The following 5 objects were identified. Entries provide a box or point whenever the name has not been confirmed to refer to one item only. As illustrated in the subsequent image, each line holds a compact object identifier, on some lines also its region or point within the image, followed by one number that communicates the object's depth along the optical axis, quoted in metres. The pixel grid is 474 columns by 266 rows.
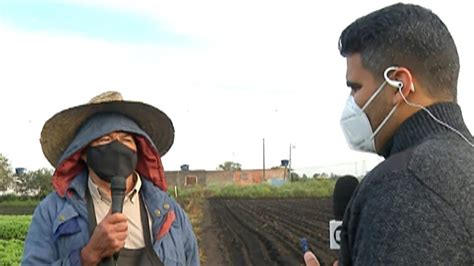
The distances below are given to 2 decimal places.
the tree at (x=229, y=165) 90.44
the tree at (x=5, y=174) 62.62
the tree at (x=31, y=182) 60.42
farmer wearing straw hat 2.79
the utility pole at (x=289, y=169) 75.10
